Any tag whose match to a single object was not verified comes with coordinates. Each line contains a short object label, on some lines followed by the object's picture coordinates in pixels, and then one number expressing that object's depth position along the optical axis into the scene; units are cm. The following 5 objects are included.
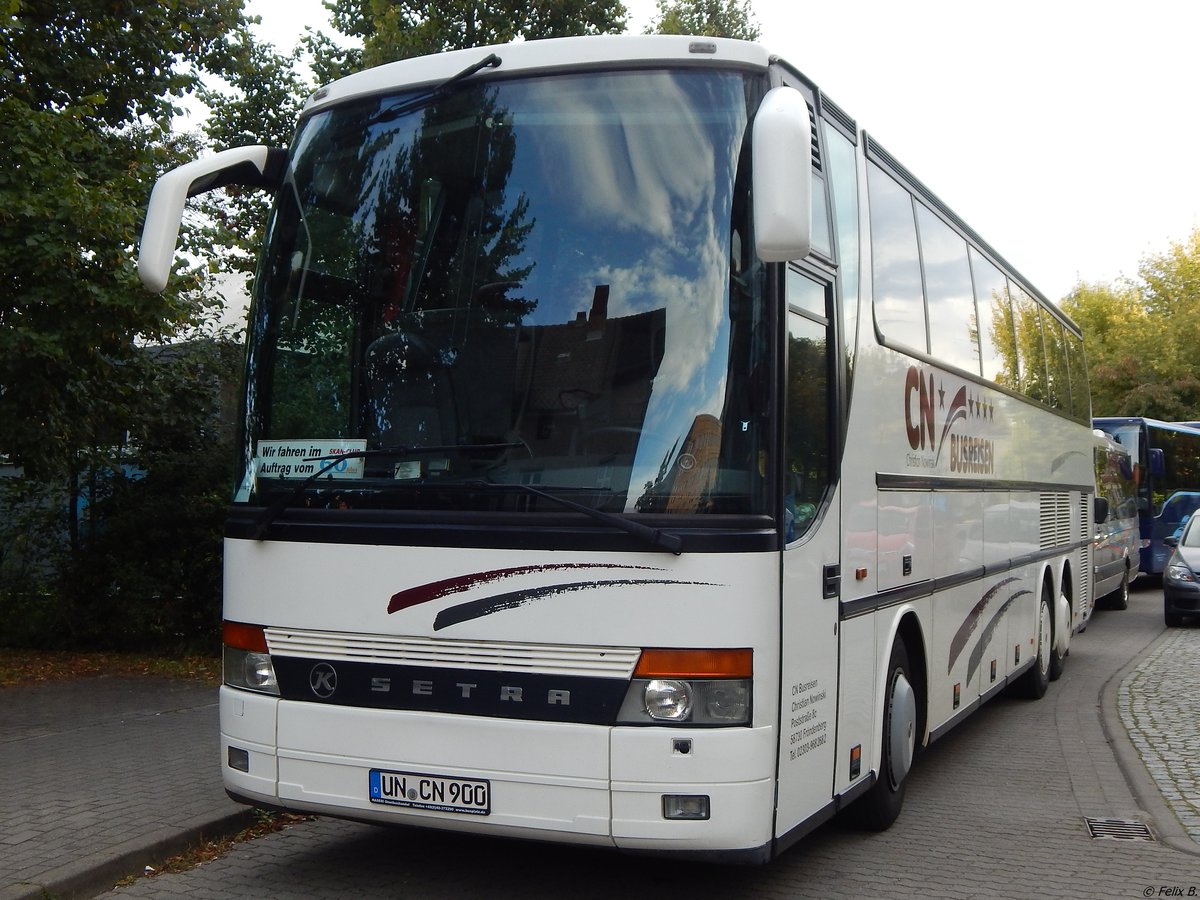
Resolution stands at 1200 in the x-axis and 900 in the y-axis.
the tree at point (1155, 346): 5184
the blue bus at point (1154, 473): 2733
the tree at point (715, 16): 4203
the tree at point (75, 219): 1014
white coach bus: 493
